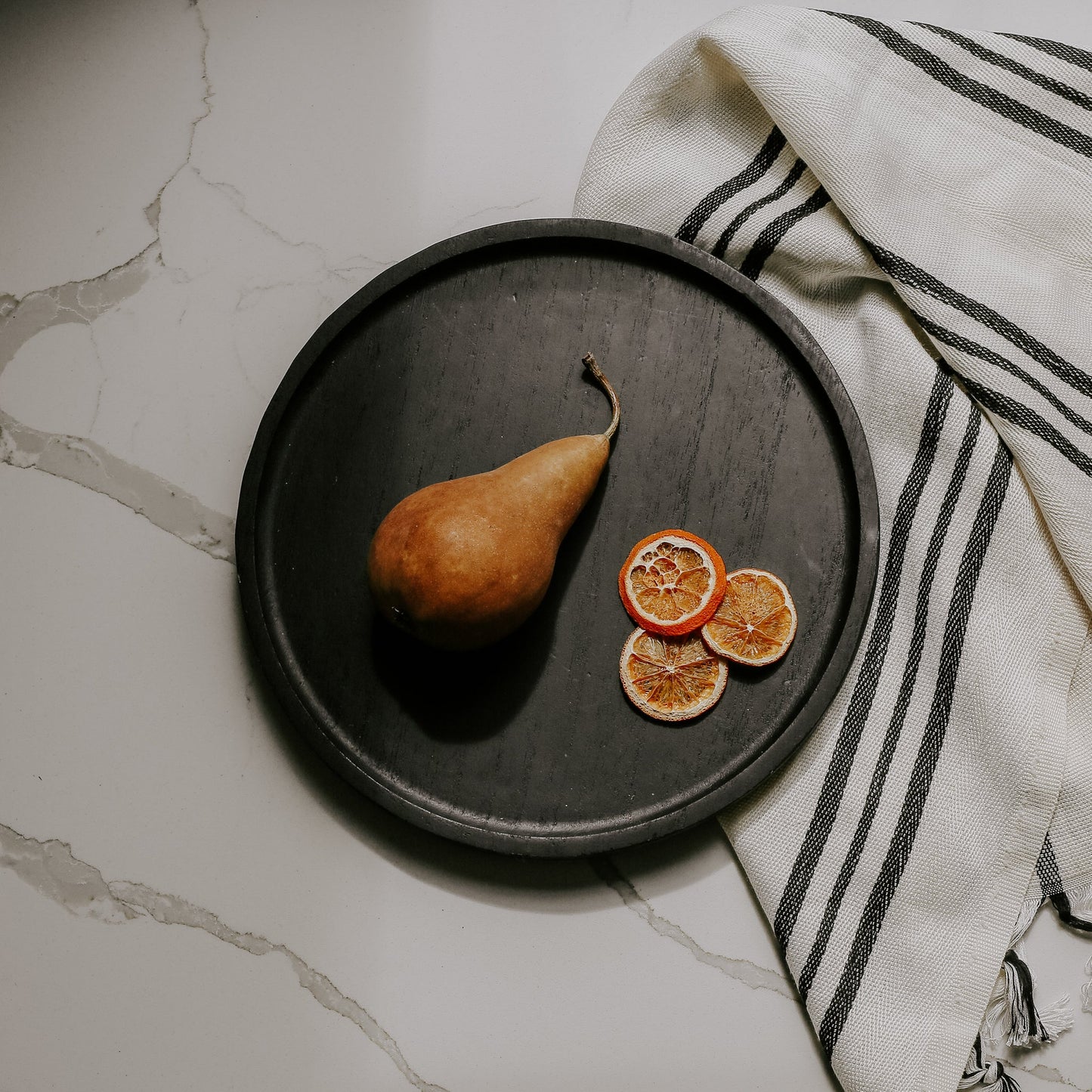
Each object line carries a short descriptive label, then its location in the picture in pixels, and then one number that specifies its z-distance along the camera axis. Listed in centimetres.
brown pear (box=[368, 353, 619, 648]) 74
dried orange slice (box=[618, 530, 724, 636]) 81
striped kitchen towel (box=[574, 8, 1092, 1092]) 83
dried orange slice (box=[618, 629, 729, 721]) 83
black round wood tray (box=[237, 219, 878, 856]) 83
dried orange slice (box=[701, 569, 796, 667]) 82
